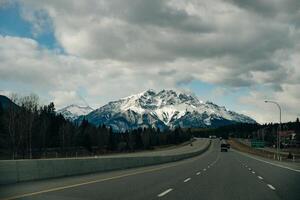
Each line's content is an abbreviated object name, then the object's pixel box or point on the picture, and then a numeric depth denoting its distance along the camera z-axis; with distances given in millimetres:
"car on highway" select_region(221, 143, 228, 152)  137625
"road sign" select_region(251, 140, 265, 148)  159225
